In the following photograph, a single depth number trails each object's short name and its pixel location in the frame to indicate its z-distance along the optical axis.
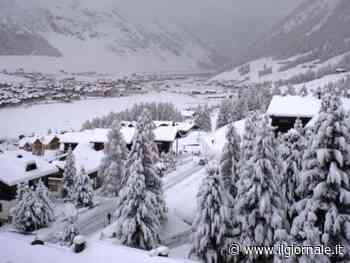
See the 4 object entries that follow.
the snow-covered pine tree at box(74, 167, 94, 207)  41.62
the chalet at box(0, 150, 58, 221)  40.66
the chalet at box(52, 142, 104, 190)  52.56
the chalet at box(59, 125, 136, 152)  67.19
